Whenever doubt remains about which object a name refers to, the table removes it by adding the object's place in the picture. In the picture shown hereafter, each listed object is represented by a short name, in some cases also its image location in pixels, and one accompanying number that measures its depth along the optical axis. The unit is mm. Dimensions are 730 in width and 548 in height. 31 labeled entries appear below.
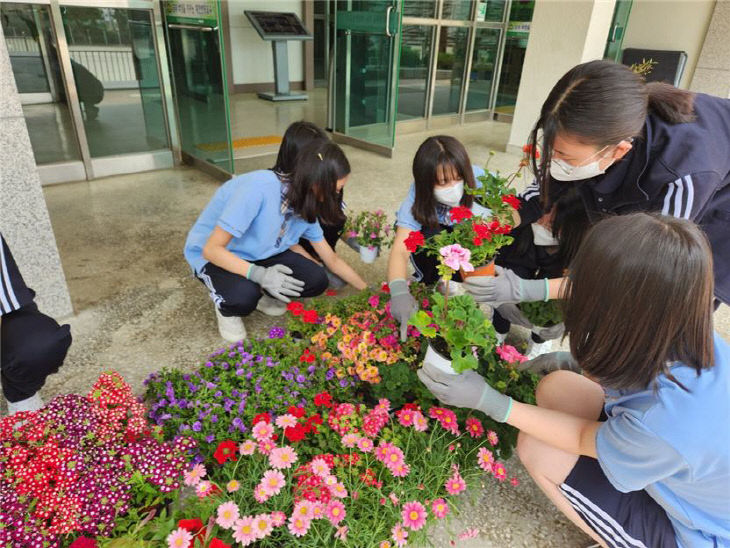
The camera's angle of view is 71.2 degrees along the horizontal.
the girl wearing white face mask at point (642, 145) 1340
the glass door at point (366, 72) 5117
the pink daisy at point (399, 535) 1254
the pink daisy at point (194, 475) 1294
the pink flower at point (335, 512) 1246
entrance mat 5695
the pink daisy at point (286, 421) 1427
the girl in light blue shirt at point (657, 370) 936
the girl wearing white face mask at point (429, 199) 1992
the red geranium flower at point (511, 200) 1742
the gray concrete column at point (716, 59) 6016
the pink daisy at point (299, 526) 1191
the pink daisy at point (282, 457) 1311
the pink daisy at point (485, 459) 1465
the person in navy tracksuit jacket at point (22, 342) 1604
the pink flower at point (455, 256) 1331
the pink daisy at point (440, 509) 1339
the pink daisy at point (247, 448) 1368
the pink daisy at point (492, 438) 1560
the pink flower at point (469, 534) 1392
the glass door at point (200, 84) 4043
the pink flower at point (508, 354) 1762
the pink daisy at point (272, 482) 1246
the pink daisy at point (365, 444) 1442
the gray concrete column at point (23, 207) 1956
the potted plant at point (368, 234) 2605
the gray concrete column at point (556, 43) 4914
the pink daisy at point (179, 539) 1092
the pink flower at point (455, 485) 1411
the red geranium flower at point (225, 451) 1387
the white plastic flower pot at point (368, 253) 2615
